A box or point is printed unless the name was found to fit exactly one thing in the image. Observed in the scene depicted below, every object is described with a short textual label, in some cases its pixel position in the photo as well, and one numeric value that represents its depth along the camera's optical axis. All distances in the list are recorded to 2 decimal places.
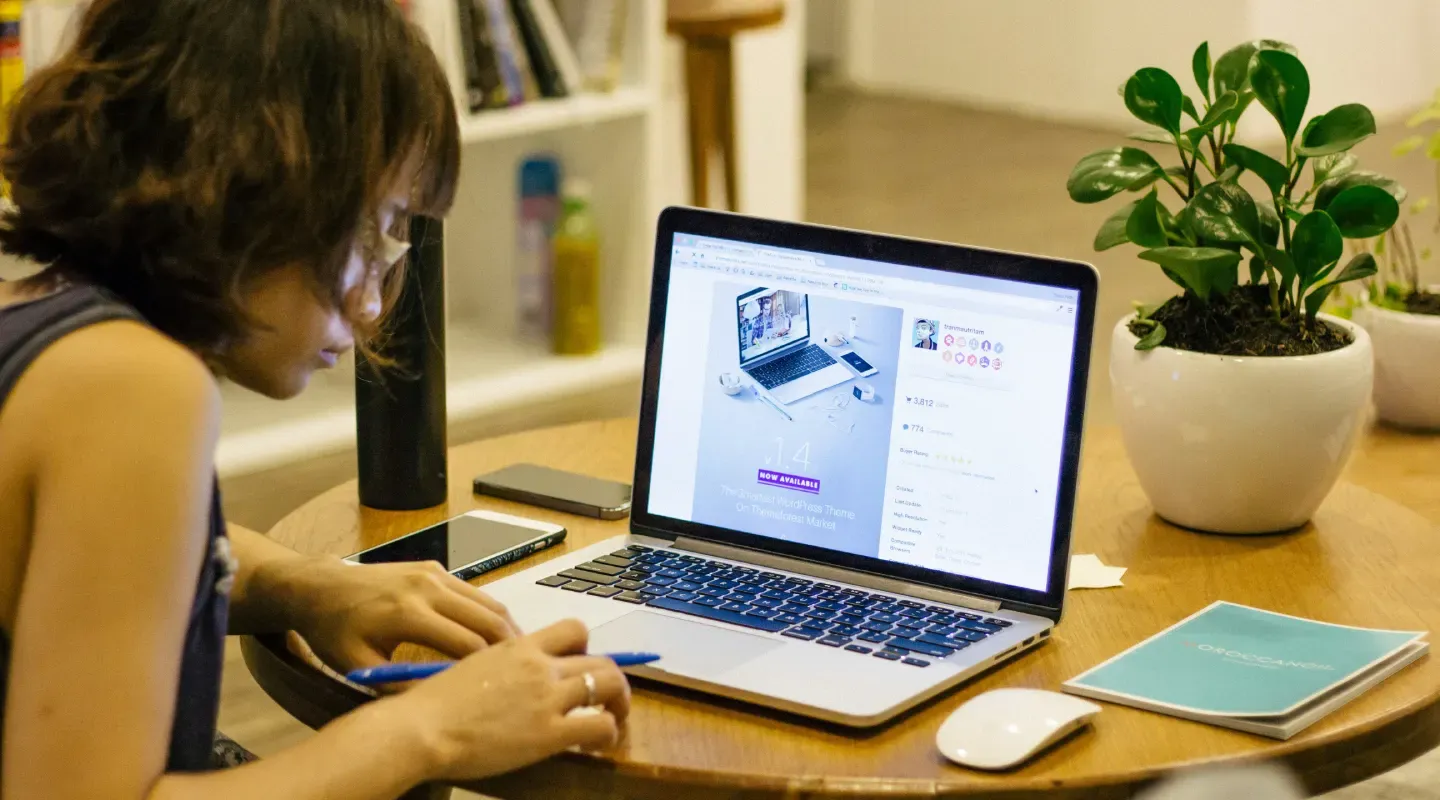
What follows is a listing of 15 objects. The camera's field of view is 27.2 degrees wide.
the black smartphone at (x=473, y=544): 1.79
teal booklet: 1.57
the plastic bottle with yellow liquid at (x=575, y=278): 3.71
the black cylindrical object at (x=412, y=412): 1.89
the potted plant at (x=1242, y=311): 1.82
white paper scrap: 1.78
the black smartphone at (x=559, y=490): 1.90
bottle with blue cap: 3.73
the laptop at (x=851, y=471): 1.67
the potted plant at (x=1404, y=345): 2.17
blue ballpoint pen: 1.56
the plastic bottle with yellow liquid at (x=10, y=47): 2.70
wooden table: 1.51
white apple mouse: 1.51
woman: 1.44
